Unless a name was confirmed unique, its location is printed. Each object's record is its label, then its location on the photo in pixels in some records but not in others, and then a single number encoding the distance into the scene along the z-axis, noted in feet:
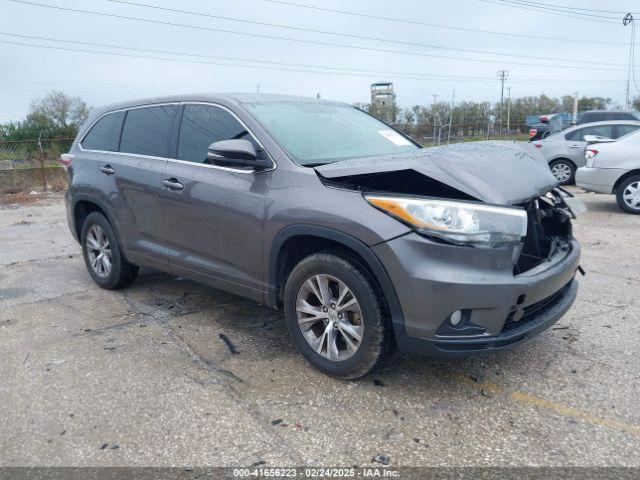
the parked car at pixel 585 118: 54.19
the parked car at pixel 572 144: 39.47
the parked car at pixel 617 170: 28.78
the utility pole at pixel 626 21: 129.80
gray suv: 9.46
